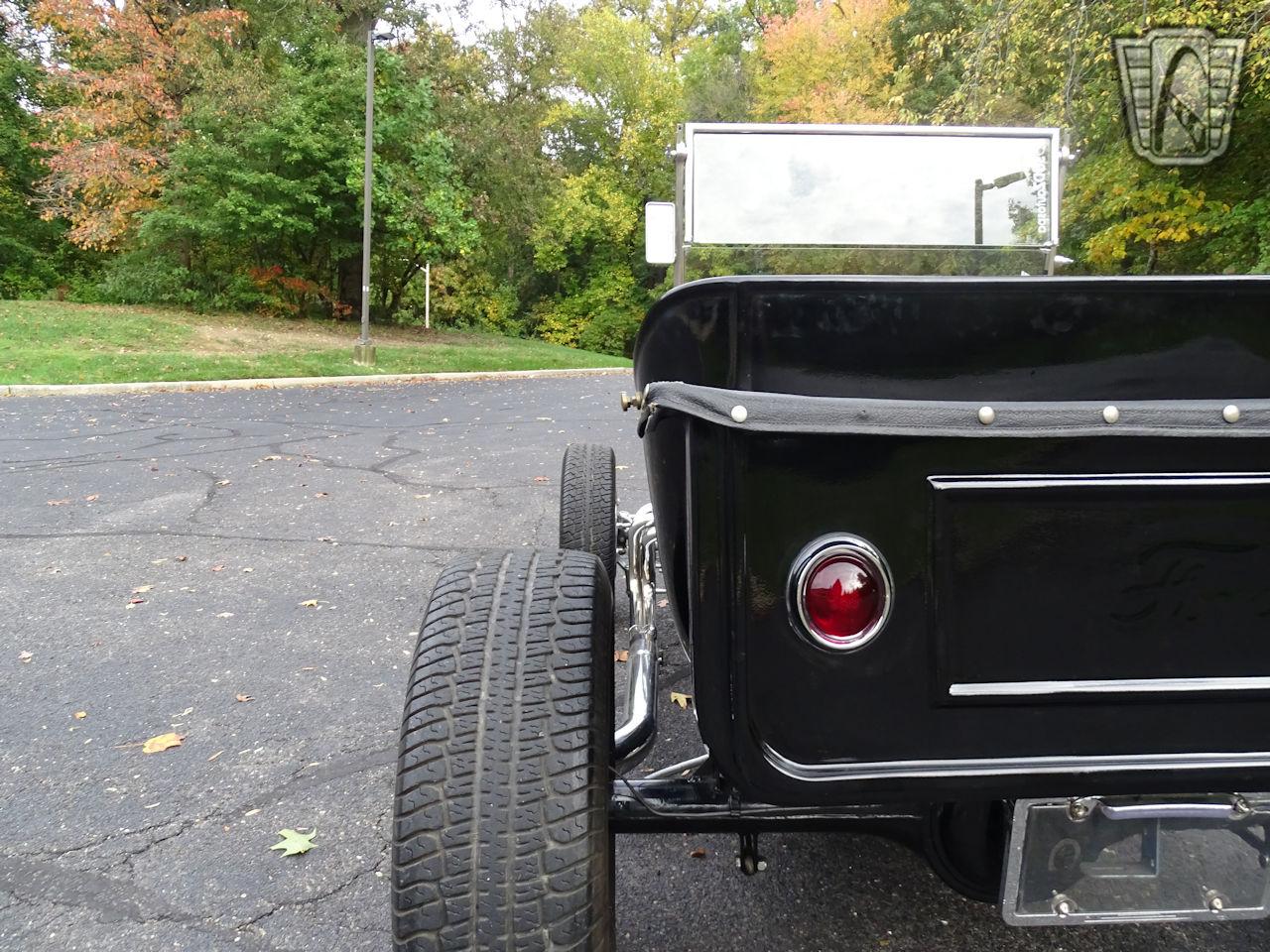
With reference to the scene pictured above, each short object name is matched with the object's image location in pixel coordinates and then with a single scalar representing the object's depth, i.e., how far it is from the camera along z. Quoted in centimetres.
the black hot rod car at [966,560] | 117
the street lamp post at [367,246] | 1720
